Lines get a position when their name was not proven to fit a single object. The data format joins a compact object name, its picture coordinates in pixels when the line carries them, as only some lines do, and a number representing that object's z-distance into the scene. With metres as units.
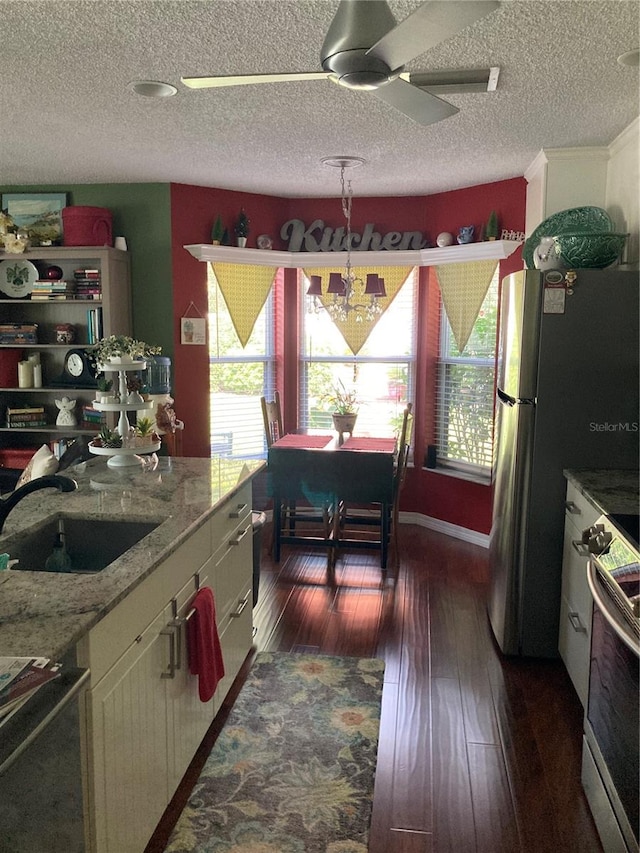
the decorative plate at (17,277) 4.79
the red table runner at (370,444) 4.41
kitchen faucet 1.70
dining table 4.30
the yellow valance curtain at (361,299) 5.24
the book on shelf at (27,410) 4.84
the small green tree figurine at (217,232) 4.85
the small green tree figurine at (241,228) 4.97
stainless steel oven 1.77
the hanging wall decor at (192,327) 4.88
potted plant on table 4.80
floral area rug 2.09
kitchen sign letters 5.18
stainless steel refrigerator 2.94
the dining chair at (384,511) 4.42
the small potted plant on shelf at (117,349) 2.77
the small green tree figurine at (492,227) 4.69
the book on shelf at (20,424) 4.83
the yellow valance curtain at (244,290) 5.03
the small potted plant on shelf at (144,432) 2.89
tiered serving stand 2.74
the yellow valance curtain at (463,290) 4.84
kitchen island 1.50
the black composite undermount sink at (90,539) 2.24
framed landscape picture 4.81
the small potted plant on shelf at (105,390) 2.81
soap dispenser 2.19
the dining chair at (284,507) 4.73
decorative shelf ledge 4.73
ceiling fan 1.53
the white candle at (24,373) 4.85
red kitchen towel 2.22
